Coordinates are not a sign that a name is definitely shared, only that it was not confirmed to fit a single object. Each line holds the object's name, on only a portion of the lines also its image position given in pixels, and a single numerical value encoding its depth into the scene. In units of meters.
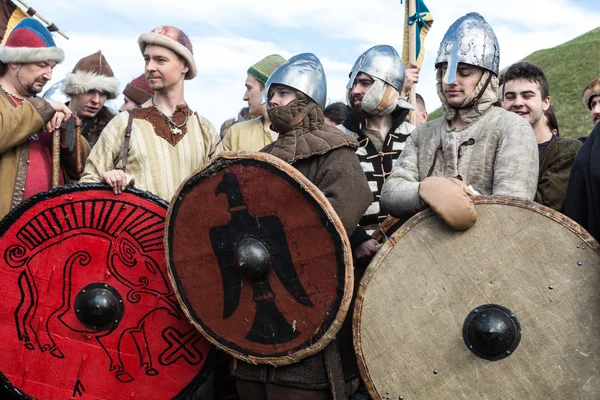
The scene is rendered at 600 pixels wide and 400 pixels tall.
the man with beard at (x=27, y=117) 3.98
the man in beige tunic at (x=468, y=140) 3.10
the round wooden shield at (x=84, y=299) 3.57
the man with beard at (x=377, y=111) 4.60
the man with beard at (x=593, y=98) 5.07
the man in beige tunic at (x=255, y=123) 4.77
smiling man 3.79
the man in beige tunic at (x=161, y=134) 3.94
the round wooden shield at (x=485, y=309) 2.78
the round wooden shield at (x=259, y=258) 2.99
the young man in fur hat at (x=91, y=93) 5.16
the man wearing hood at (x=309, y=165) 3.20
